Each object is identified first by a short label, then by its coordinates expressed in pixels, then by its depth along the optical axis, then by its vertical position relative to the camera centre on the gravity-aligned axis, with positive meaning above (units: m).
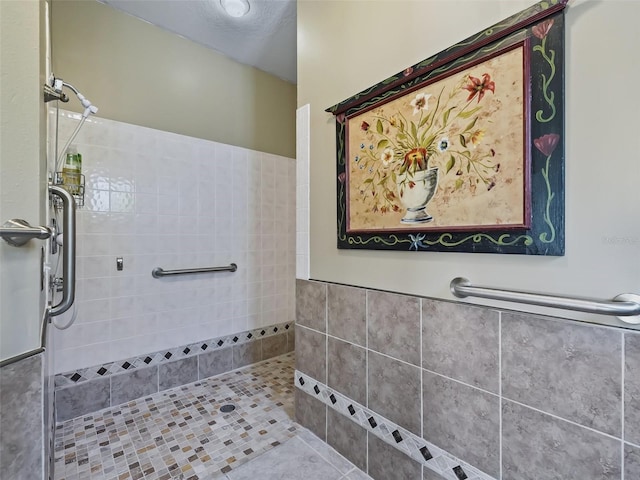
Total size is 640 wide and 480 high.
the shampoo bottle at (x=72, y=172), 1.47 +0.34
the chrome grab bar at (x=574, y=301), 0.64 -0.15
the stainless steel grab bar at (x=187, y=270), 1.98 -0.22
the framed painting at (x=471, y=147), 0.79 +0.30
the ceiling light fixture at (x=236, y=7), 1.80 +1.45
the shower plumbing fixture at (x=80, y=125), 1.42 +0.60
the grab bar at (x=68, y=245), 0.98 -0.02
